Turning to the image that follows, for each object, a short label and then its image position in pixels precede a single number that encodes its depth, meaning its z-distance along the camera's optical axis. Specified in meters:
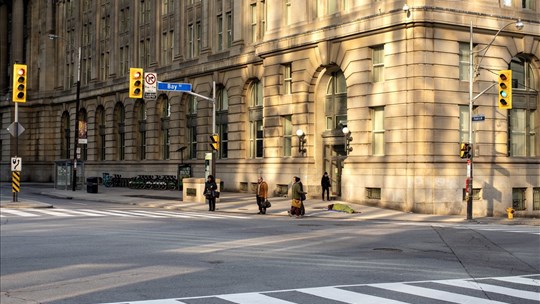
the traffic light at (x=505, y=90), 29.77
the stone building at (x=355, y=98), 34.81
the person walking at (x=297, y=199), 29.78
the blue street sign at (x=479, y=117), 31.63
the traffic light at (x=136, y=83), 31.11
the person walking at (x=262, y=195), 32.16
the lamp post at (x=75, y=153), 53.97
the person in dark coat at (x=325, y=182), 39.19
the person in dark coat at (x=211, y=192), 33.88
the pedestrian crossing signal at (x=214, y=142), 37.78
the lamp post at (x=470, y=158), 31.11
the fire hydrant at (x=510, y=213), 33.41
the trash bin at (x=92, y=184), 51.72
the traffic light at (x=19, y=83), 29.11
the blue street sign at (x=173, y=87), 36.41
